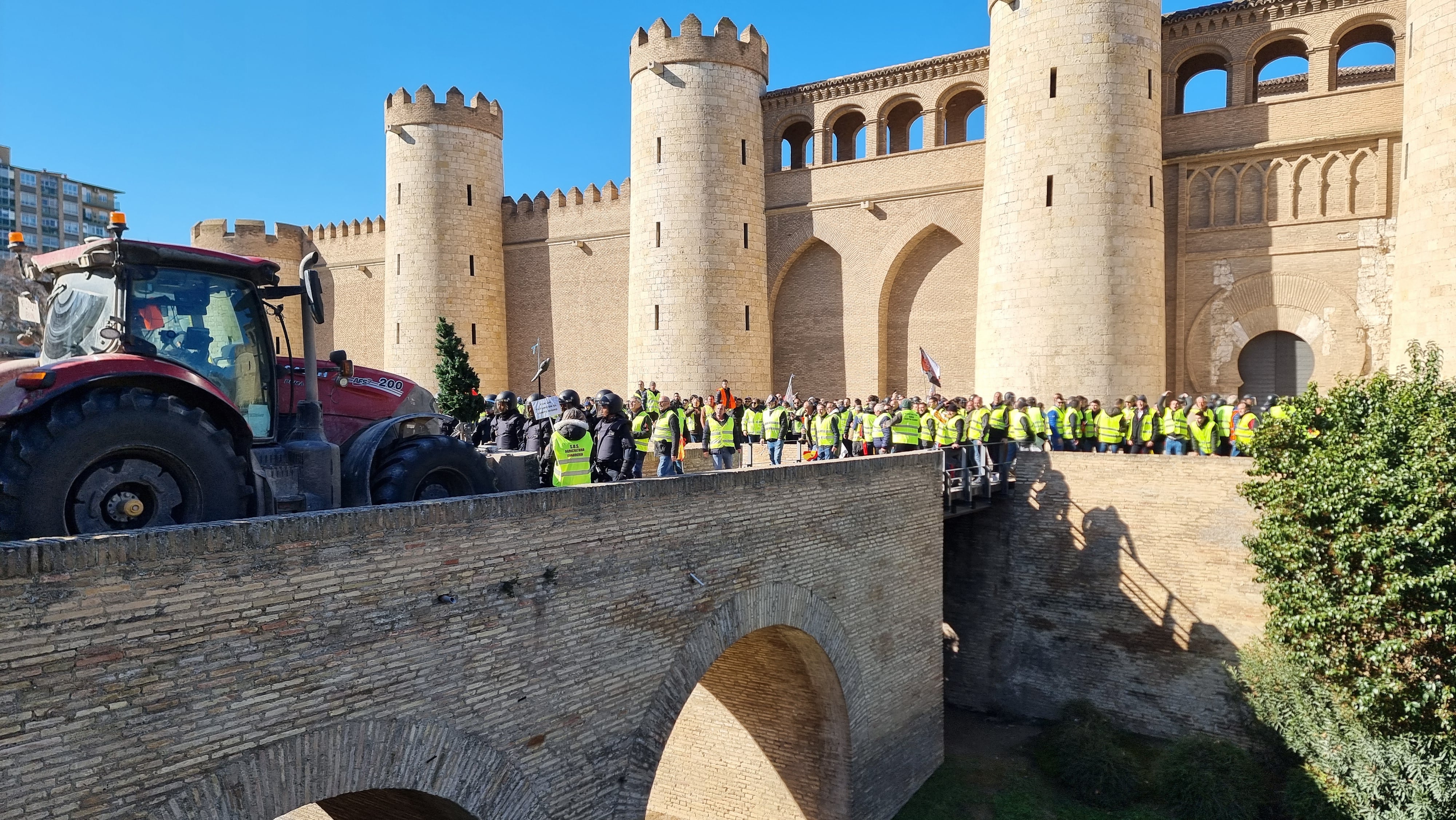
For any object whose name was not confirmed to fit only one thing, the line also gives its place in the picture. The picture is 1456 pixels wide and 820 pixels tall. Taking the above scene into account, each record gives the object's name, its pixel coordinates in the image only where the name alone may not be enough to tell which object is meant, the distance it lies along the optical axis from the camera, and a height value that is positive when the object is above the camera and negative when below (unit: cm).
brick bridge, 504 -177
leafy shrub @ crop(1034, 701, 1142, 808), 1426 -584
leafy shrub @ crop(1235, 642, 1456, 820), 1212 -496
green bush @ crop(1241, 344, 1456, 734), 1204 -213
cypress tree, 2298 +55
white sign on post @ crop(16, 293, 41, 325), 826 +93
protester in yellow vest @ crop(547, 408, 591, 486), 907 -50
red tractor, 568 -6
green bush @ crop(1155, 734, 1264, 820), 1355 -583
